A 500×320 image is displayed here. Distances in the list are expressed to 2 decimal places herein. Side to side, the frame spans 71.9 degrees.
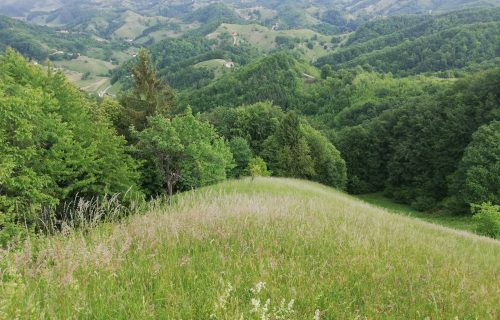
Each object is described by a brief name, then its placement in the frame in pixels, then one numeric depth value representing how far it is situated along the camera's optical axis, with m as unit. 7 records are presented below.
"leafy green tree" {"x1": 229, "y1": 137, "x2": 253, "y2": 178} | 60.40
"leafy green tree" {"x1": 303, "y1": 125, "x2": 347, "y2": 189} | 66.83
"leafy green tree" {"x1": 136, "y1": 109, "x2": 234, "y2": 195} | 33.50
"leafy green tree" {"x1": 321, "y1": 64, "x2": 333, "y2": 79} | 192.88
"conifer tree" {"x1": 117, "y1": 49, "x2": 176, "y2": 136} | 41.66
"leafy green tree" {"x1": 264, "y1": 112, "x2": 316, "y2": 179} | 59.69
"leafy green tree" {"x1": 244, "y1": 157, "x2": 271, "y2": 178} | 53.08
